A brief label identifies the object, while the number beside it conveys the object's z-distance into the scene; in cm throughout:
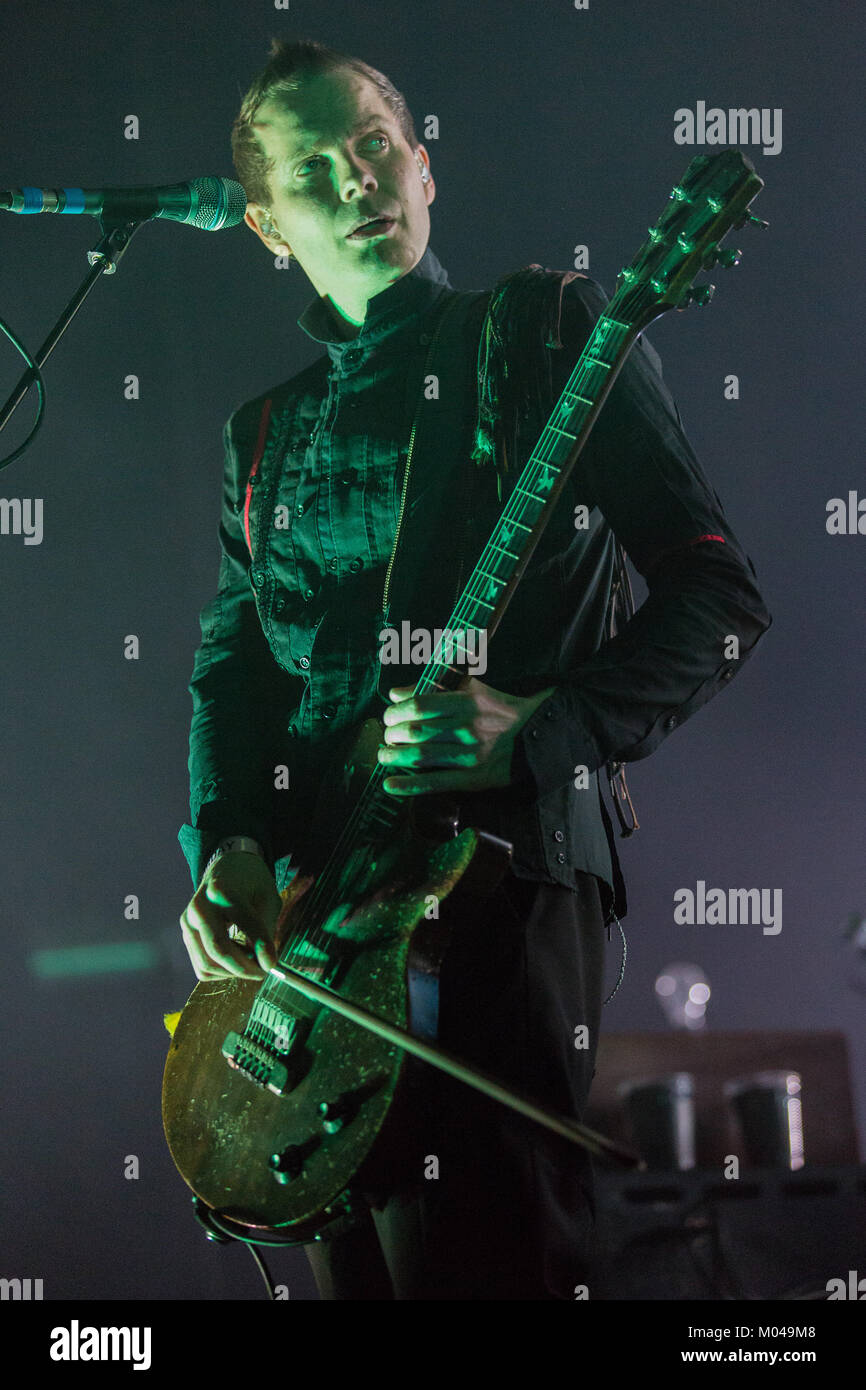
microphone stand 179
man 132
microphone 177
